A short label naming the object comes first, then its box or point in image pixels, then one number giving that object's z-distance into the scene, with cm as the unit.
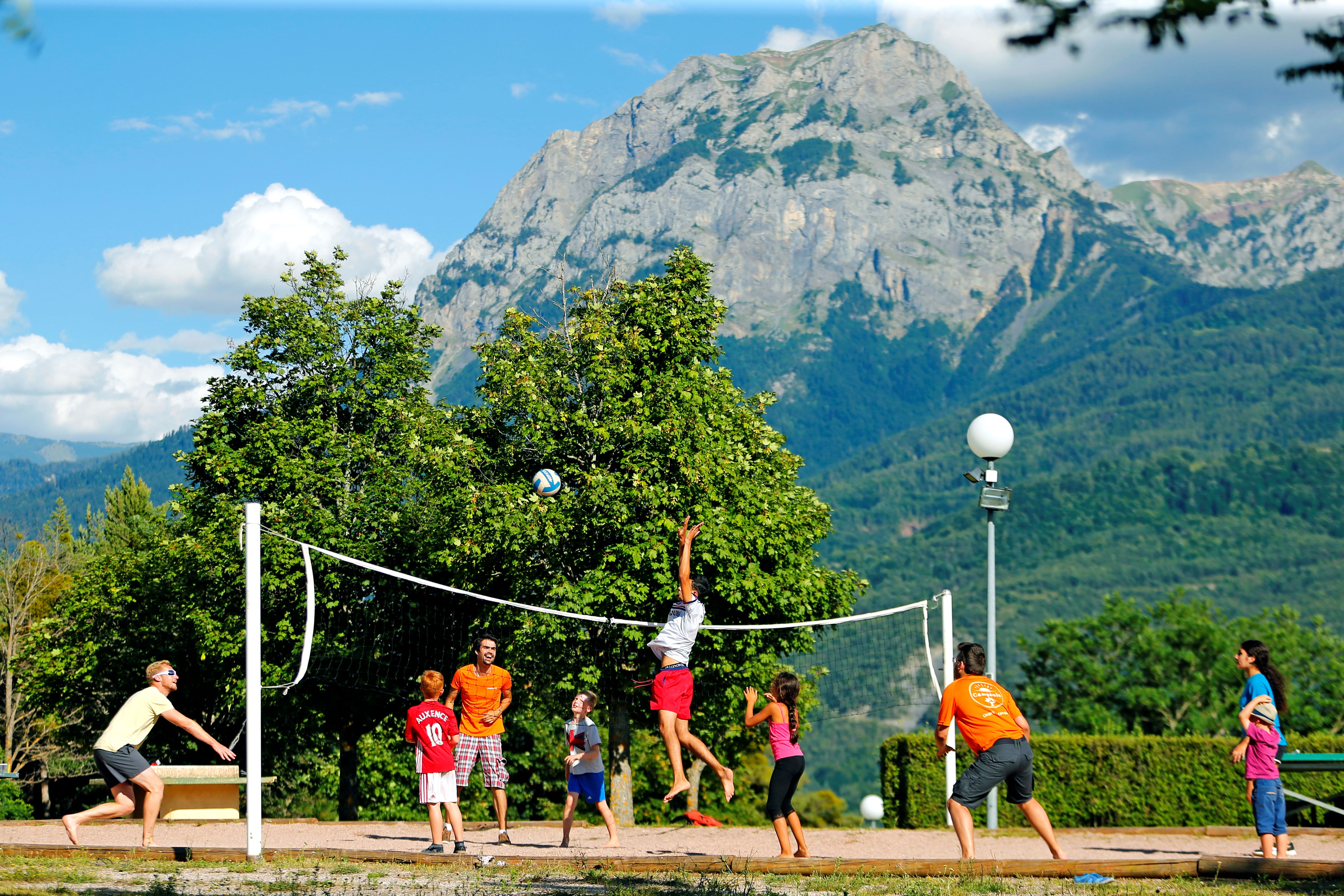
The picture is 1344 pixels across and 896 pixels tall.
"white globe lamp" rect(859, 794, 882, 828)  4575
